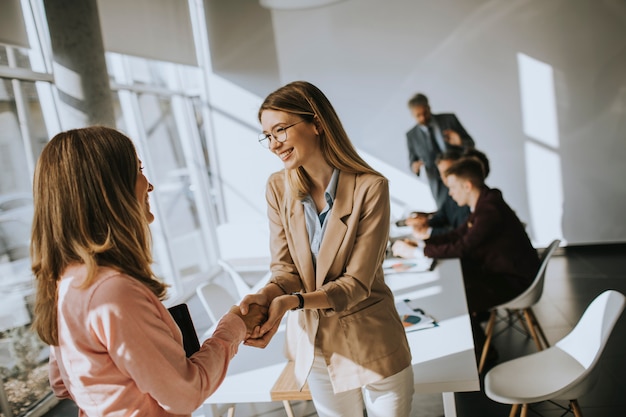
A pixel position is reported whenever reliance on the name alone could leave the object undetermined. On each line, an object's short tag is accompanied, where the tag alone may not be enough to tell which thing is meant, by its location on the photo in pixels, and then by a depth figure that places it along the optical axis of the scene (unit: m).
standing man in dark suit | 6.34
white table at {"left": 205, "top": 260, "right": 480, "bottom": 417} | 1.95
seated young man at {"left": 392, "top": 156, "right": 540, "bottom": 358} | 3.44
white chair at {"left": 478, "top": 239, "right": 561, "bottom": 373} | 3.36
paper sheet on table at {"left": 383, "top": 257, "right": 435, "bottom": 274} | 3.50
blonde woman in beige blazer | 1.60
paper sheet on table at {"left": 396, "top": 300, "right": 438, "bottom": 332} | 2.48
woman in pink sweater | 1.01
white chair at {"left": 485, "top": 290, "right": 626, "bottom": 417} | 2.09
